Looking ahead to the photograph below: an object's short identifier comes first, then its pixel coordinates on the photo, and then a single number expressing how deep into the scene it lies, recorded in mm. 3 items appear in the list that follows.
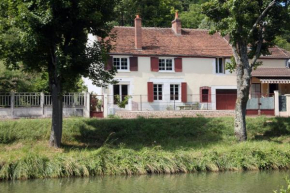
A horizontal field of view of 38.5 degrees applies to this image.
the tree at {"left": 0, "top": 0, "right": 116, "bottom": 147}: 16531
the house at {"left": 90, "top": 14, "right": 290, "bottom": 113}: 33156
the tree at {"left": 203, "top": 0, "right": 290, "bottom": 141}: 19125
